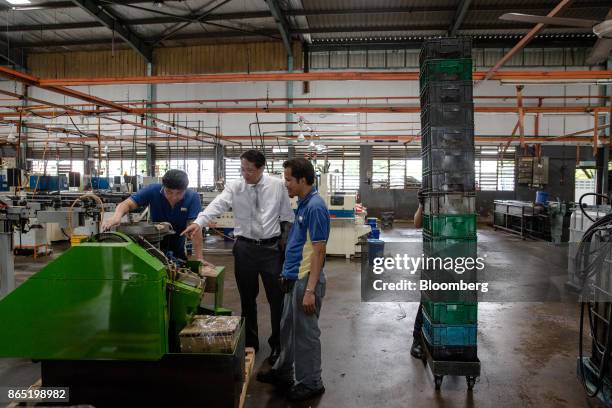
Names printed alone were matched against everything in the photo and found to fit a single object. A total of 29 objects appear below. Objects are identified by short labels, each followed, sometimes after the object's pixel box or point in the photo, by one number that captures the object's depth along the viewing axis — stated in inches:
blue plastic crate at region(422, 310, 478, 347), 96.9
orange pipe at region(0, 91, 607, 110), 220.9
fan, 103.8
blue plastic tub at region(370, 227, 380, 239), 242.7
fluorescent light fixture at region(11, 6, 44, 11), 358.9
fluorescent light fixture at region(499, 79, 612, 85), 182.2
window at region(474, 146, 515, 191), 490.9
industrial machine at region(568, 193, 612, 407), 90.1
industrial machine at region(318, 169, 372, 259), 259.8
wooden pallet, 80.0
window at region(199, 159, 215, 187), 513.5
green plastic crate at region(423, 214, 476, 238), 96.1
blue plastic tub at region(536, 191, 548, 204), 343.6
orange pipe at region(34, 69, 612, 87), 189.7
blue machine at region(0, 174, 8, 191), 222.8
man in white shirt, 106.2
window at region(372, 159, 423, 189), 505.0
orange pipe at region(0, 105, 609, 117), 282.8
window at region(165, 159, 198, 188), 517.0
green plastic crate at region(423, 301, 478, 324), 96.5
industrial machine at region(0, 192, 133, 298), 130.0
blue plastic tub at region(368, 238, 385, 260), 229.0
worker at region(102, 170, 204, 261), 105.2
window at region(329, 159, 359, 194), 514.9
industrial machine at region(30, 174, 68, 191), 225.9
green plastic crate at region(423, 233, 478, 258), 96.3
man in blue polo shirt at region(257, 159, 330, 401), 86.4
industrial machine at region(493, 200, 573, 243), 312.1
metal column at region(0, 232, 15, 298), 129.8
